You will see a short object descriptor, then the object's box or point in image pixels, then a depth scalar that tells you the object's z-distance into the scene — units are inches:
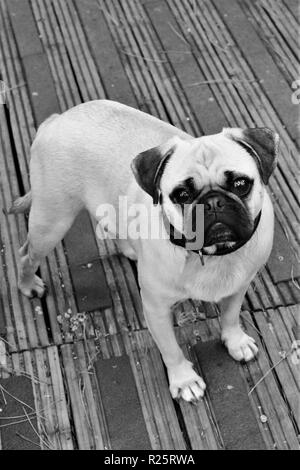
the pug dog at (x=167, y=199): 85.9
